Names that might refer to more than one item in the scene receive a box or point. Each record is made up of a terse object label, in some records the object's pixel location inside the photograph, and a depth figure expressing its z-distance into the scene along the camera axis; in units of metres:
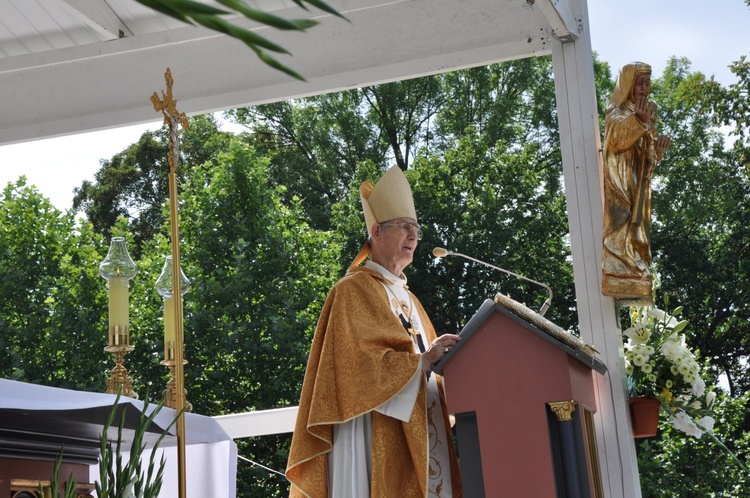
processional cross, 5.94
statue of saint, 8.48
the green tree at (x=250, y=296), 26.57
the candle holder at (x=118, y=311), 6.76
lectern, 5.95
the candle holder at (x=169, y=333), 7.12
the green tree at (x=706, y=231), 26.23
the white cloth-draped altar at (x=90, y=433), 4.74
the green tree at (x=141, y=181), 34.37
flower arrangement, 8.18
